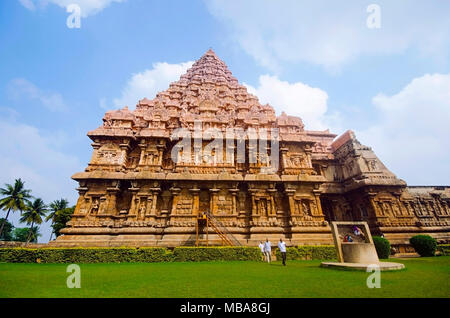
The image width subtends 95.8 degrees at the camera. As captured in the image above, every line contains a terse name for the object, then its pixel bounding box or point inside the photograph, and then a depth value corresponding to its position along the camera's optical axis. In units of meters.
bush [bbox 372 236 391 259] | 14.34
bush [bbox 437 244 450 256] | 15.84
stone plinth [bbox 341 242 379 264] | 9.33
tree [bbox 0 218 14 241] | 56.26
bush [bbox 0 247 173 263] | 13.20
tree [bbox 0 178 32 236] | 33.12
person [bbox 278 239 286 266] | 11.15
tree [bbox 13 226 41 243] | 58.89
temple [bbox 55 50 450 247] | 17.84
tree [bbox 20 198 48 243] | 38.59
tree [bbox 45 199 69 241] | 40.53
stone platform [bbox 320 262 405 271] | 8.01
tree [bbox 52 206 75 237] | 34.49
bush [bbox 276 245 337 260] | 14.12
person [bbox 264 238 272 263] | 12.81
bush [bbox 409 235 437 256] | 14.83
